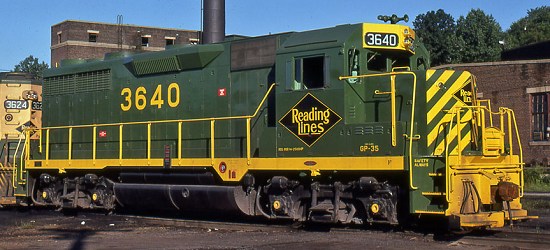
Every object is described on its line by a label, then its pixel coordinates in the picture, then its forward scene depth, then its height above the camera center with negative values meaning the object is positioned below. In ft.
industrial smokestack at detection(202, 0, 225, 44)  54.70 +9.42
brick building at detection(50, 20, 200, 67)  183.11 +27.98
